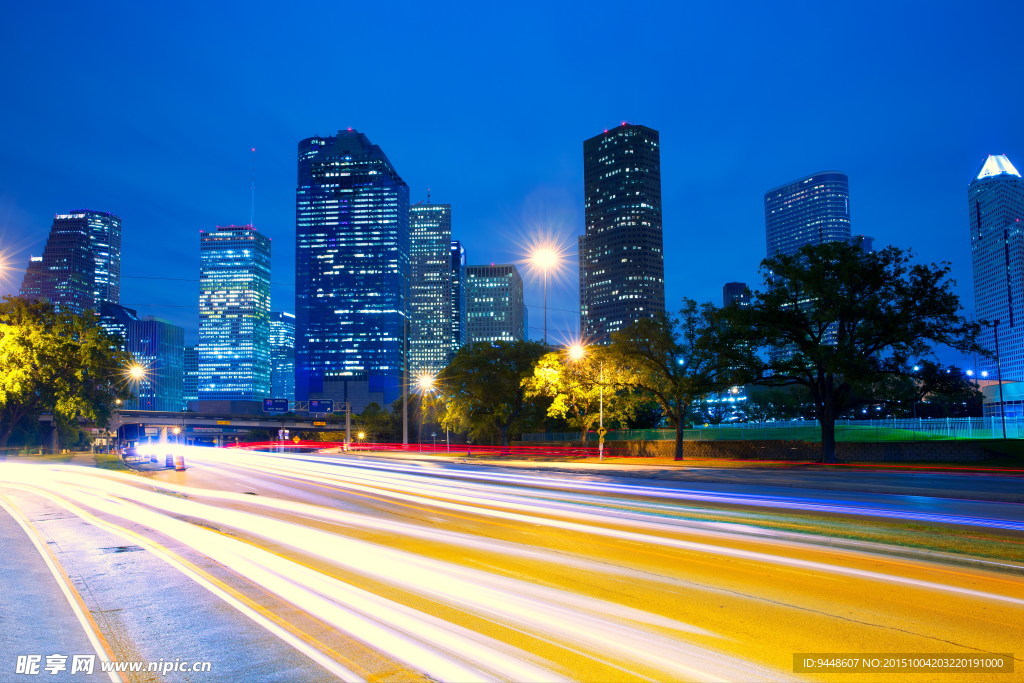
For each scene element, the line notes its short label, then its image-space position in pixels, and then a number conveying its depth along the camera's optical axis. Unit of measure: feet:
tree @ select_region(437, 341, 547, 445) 225.15
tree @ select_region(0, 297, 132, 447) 173.17
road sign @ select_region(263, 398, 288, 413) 316.83
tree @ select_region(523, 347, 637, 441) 168.96
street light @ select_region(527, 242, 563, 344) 141.49
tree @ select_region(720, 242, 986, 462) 125.18
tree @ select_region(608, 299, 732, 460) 163.63
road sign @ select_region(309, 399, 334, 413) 303.27
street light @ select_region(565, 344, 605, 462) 164.46
